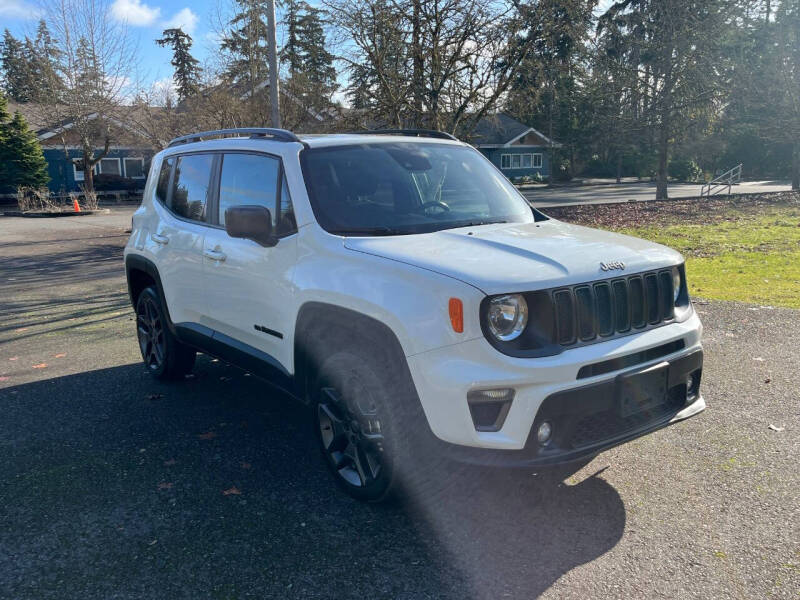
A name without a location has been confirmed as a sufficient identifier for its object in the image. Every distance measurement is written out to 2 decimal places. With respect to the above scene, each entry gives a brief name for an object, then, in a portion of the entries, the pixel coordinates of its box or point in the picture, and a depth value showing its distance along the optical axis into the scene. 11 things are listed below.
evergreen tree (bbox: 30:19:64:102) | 30.52
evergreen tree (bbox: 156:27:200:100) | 68.75
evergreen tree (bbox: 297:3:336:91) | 18.95
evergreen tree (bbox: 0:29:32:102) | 61.47
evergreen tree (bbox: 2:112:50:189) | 35.69
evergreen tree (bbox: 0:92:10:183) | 35.59
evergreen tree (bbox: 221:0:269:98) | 24.19
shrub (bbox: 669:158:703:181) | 54.06
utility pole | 12.77
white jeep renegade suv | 3.10
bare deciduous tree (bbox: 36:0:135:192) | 30.38
